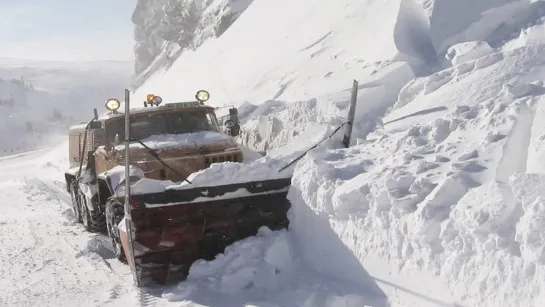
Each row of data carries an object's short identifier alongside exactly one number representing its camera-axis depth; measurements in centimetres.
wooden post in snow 747
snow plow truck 576
